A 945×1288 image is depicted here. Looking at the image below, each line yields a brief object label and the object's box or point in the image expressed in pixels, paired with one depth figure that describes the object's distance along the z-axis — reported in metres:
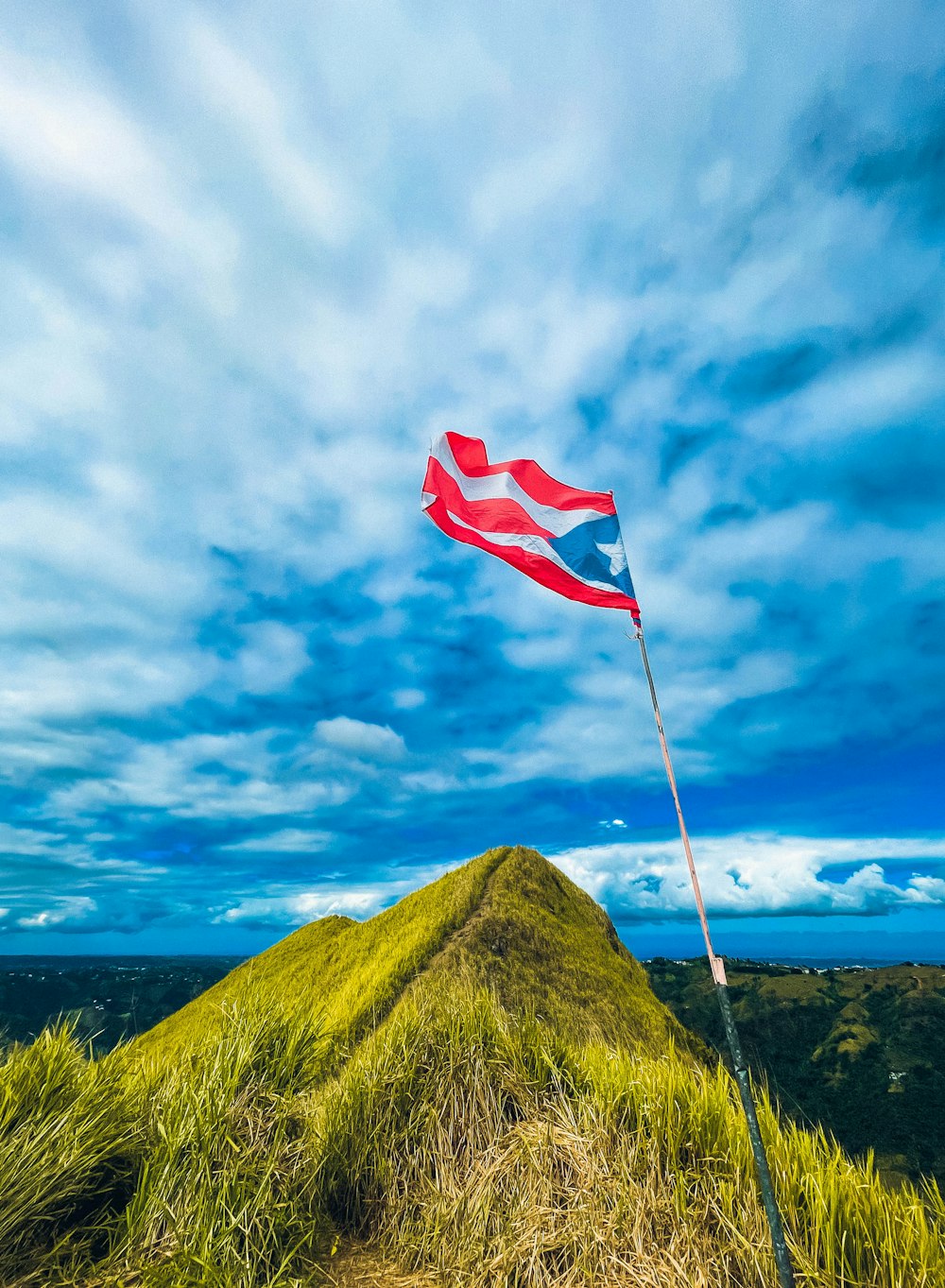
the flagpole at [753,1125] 3.79
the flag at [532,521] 6.82
